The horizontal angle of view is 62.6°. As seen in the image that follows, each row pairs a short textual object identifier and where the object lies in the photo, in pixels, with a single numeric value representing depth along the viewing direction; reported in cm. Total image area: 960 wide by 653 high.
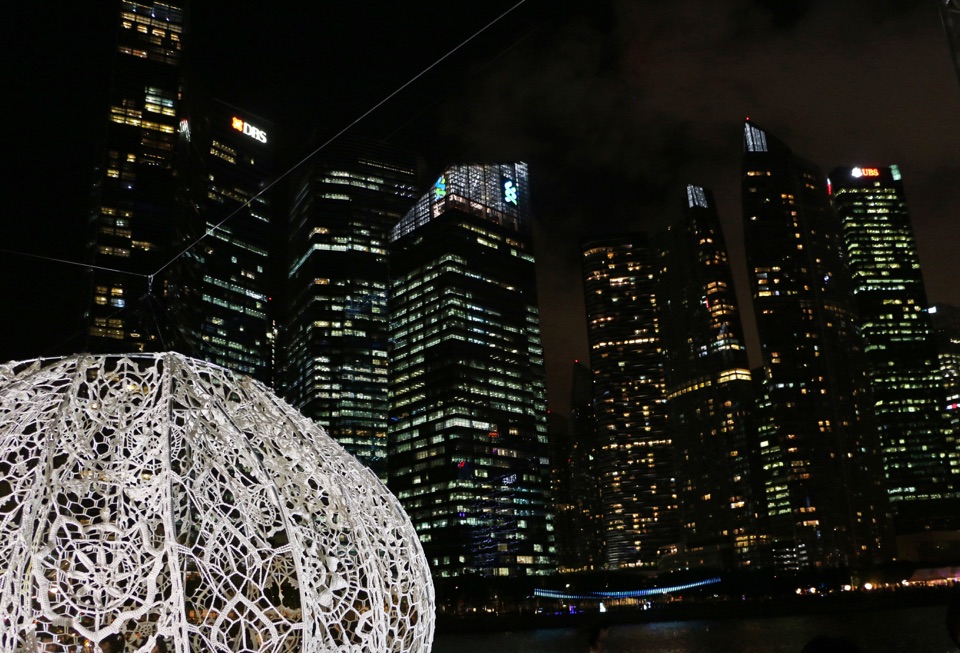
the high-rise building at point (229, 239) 10244
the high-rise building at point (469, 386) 12412
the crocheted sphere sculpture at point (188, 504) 856
